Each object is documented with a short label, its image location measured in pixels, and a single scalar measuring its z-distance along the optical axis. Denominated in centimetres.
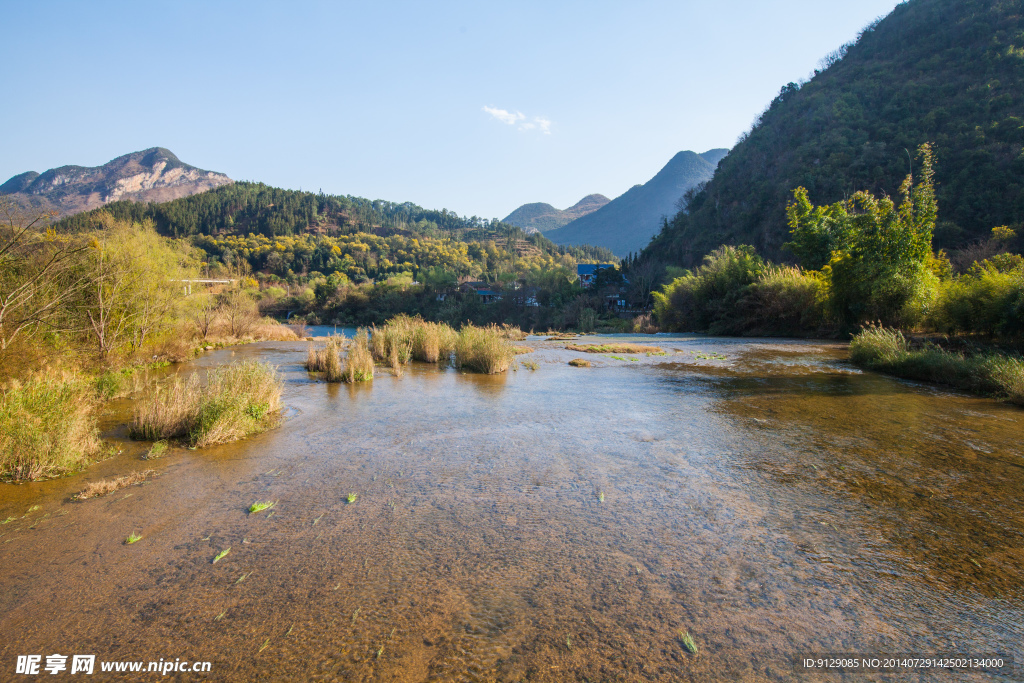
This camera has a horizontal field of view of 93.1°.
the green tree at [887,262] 1969
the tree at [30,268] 820
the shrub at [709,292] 3572
